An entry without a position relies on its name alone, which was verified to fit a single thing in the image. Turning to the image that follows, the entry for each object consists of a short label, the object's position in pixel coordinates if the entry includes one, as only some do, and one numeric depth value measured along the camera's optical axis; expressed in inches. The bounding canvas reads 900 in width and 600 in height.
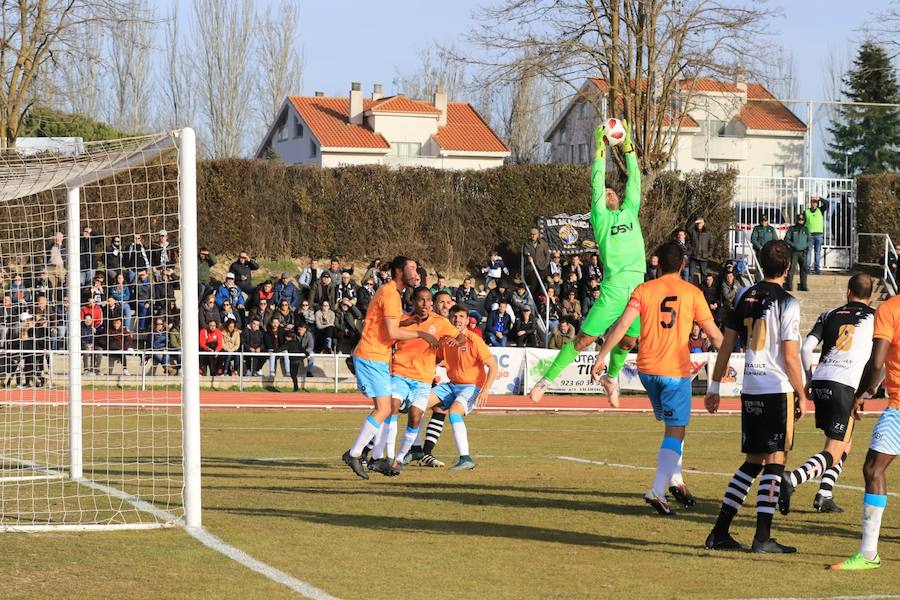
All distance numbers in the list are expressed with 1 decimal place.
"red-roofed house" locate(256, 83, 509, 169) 2628.0
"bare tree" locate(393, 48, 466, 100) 3253.0
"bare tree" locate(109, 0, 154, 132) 2583.7
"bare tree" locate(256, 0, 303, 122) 2630.4
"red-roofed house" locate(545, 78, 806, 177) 2837.1
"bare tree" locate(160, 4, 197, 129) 2491.3
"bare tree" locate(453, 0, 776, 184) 1569.9
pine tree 2780.5
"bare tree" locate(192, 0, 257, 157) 2469.2
